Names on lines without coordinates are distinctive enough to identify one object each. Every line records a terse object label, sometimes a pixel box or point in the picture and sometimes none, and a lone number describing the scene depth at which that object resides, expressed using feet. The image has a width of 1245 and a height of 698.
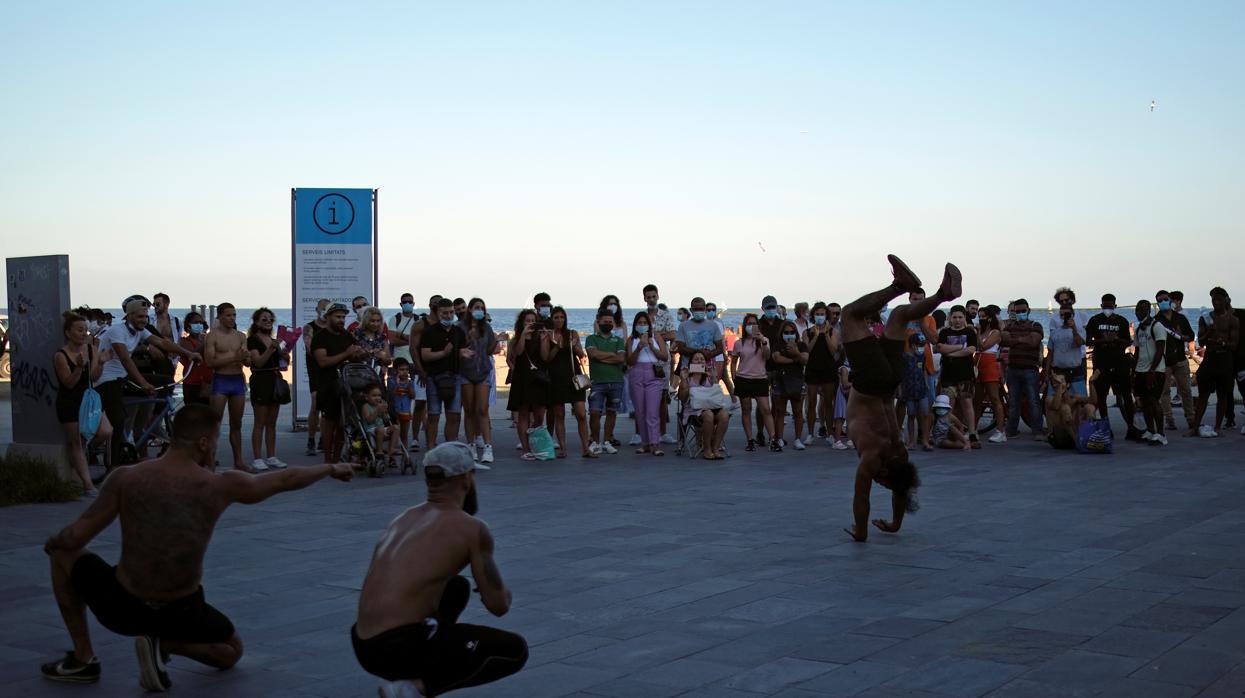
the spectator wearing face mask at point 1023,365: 50.46
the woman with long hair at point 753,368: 48.29
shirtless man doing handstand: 28.02
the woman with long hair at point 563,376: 46.34
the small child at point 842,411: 49.08
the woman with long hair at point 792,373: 49.06
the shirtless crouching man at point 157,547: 16.87
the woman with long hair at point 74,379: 35.58
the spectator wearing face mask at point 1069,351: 50.11
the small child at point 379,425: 40.60
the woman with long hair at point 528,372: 46.26
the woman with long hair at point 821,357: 48.90
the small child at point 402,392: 43.93
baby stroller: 40.60
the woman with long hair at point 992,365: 50.98
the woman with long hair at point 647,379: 48.06
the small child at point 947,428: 48.14
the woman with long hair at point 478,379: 44.05
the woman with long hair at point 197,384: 46.50
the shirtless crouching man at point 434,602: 14.23
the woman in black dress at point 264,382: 42.32
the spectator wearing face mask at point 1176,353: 52.44
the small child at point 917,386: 47.44
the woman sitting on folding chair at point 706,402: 46.01
